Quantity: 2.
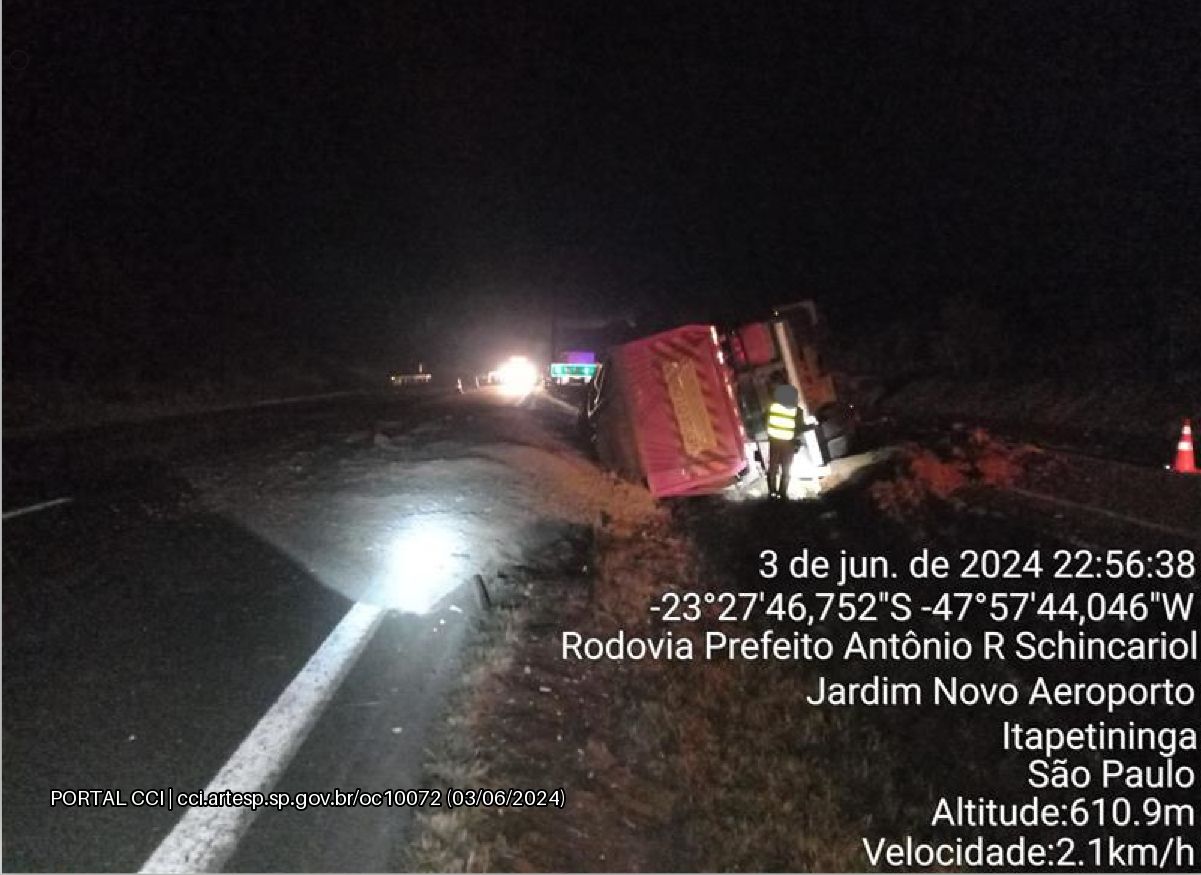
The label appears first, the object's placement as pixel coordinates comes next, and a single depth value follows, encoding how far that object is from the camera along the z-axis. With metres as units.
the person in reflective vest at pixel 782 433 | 11.48
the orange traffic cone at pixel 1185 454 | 12.54
